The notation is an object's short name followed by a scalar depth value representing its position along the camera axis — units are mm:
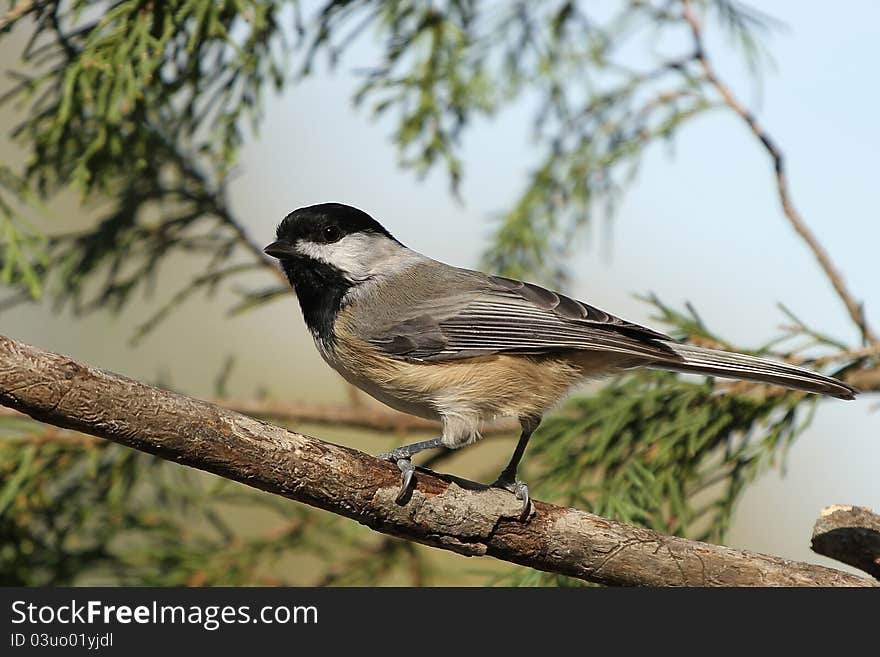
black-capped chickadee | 2756
